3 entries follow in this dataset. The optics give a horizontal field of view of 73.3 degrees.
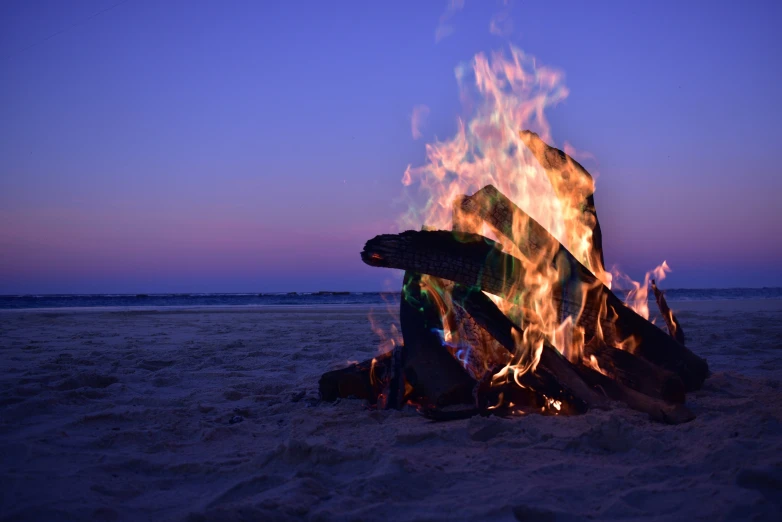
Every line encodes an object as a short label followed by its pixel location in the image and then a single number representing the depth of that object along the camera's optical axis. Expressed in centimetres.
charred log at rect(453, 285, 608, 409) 393
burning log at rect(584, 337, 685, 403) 402
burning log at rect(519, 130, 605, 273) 460
